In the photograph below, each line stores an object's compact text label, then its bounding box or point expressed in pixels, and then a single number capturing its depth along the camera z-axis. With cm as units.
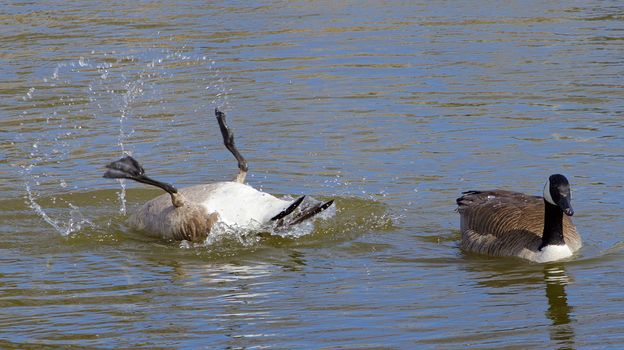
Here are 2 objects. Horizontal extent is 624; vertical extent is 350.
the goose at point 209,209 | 1877
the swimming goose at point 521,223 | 1811
